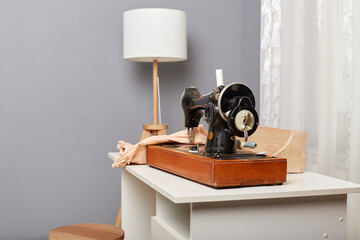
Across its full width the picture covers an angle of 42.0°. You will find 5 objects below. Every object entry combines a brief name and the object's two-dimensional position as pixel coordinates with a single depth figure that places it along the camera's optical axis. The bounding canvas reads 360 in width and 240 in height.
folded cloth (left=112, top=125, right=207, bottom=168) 1.85
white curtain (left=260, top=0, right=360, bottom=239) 2.02
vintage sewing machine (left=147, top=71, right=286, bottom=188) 1.36
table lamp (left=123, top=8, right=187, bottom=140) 2.64
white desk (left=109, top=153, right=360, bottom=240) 1.27
